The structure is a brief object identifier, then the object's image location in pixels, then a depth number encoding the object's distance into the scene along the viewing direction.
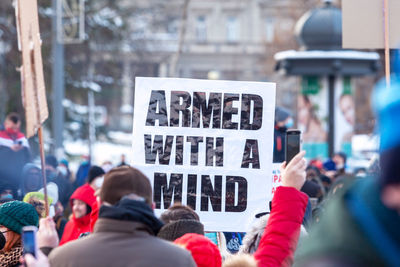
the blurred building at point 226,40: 68.29
